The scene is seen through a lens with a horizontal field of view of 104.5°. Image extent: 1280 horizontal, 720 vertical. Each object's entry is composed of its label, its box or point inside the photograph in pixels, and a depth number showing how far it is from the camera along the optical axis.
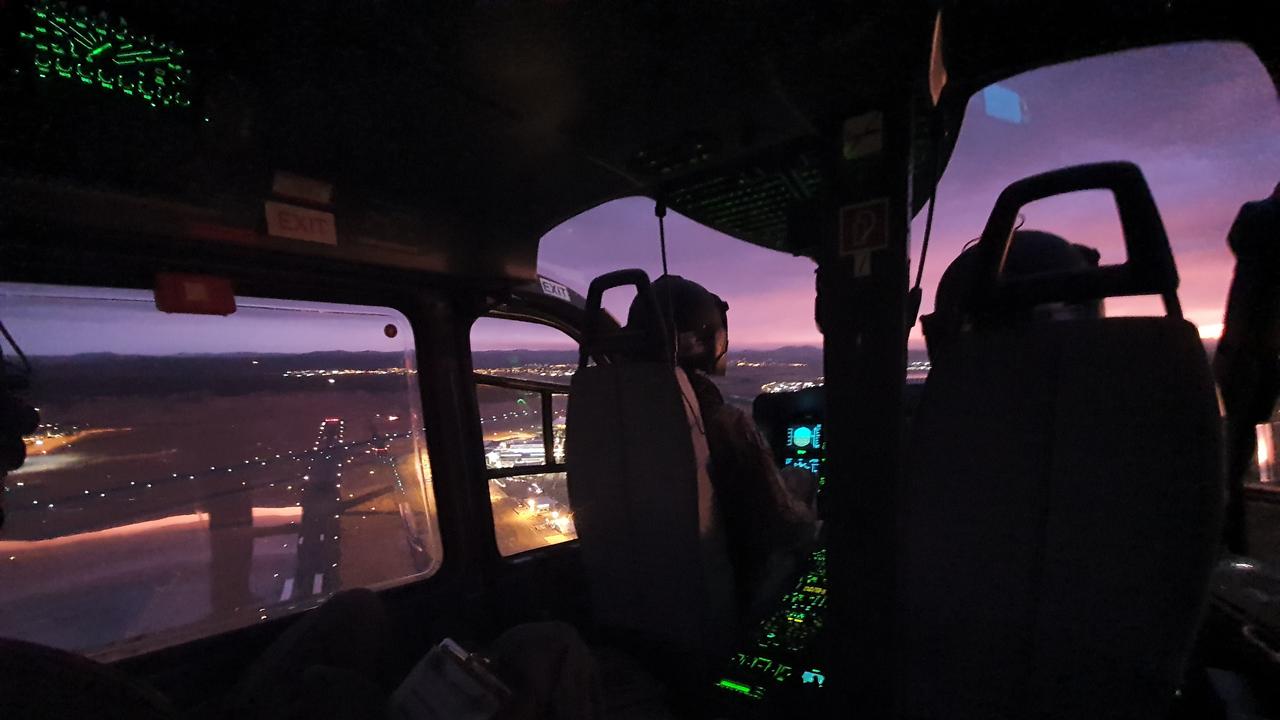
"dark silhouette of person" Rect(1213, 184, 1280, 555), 1.32
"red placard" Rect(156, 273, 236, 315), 1.65
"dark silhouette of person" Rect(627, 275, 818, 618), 1.99
